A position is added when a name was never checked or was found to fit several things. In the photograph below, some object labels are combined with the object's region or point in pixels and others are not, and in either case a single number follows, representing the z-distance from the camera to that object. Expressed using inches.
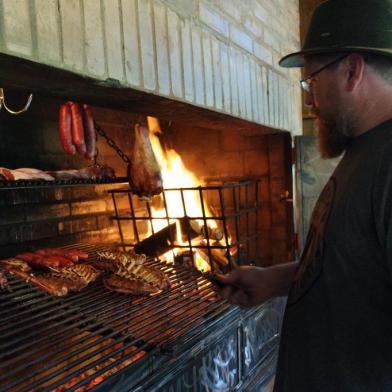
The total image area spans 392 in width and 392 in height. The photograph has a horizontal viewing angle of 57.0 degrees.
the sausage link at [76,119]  84.9
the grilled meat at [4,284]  73.5
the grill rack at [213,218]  114.0
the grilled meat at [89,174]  90.4
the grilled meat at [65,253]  91.2
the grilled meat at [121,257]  89.3
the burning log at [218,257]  129.9
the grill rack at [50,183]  69.1
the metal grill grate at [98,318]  55.4
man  46.9
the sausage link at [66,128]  84.6
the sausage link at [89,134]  87.2
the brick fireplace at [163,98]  58.0
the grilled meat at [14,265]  81.8
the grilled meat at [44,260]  85.1
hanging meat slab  98.2
